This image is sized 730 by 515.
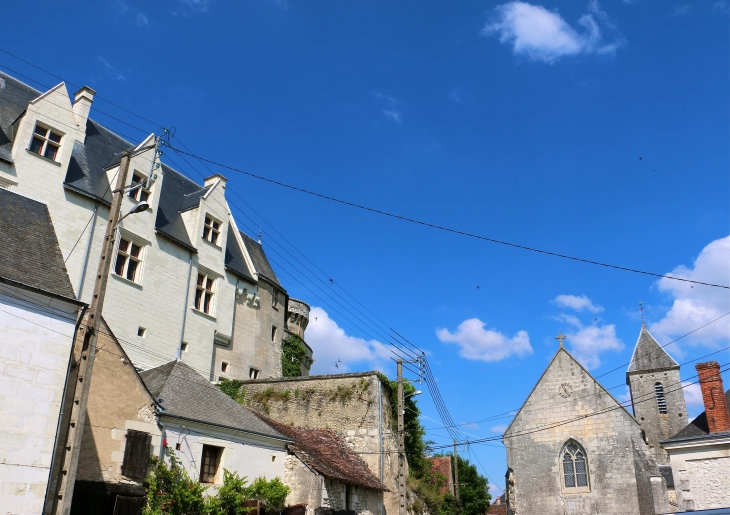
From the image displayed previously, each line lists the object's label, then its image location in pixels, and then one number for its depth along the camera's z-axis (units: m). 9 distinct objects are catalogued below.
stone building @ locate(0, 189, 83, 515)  10.95
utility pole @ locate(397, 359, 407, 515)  18.92
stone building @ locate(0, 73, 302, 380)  21.73
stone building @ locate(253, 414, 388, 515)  18.09
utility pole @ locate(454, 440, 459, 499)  38.53
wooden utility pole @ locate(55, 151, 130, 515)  9.76
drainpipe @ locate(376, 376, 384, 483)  23.50
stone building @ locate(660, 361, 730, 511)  18.28
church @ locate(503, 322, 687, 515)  24.27
